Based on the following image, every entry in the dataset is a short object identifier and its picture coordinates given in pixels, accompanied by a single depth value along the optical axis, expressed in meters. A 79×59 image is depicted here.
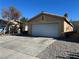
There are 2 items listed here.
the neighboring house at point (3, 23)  13.60
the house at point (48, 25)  7.93
